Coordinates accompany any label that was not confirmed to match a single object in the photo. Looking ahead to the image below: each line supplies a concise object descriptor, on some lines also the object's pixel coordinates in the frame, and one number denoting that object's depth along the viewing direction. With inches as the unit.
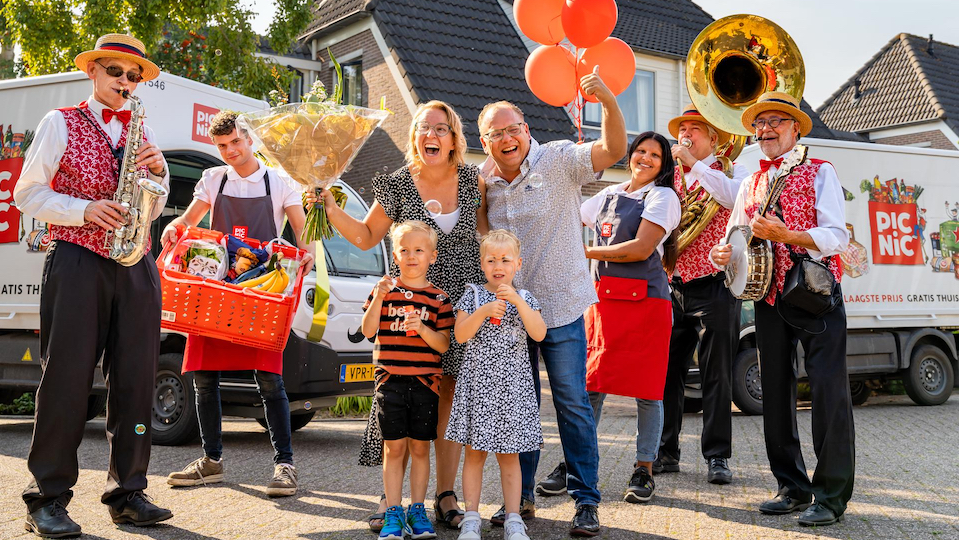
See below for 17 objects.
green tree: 437.1
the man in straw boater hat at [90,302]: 162.6
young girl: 159.2
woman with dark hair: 198.4
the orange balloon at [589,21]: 253.6
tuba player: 220.4
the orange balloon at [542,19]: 269.7
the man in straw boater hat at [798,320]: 174.9
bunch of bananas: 193.0
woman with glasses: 168.2
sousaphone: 223.8
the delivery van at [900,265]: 418.3
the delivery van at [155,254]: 263.7
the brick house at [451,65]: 651.5
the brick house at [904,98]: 1009.5
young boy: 161.9
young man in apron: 210.7
